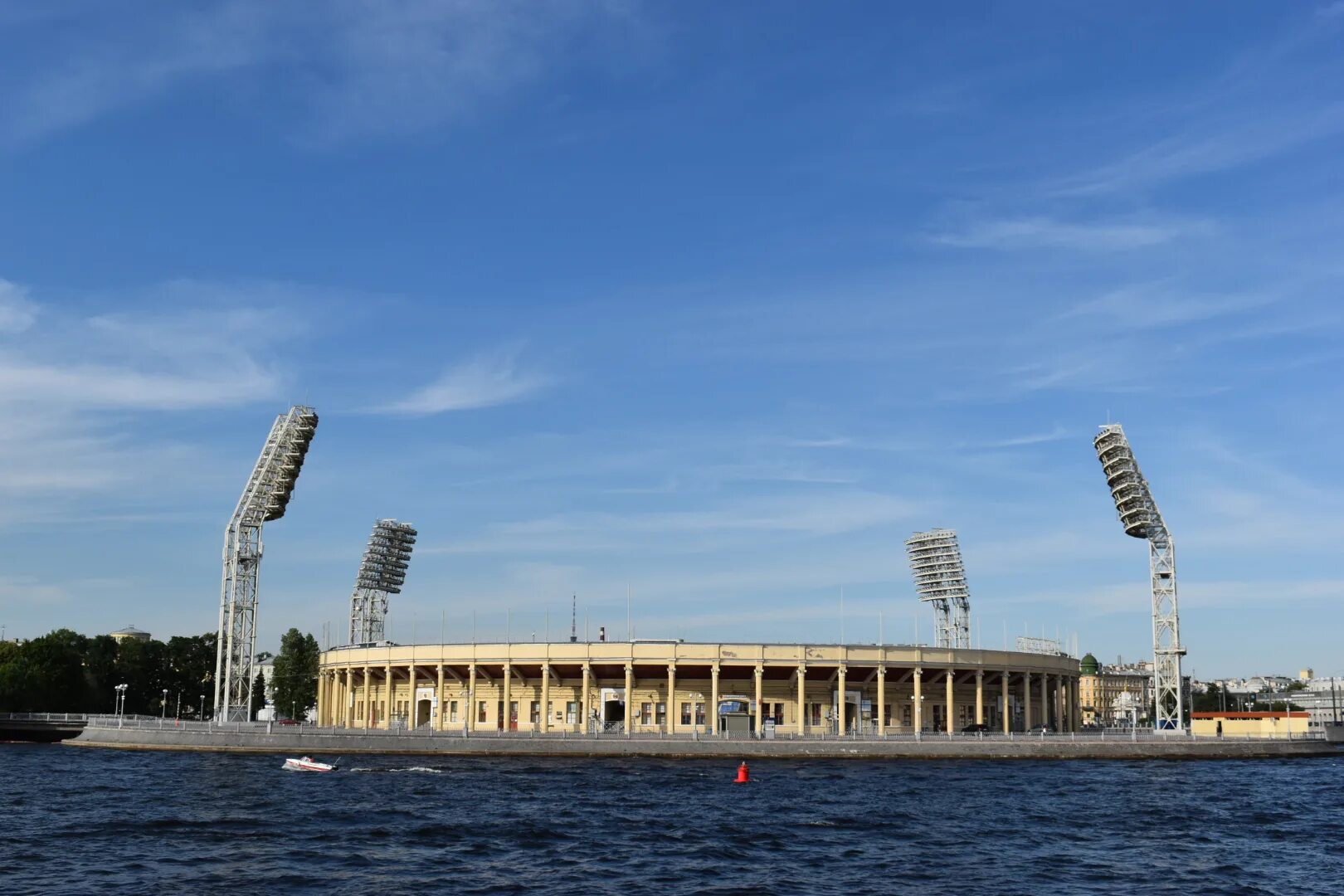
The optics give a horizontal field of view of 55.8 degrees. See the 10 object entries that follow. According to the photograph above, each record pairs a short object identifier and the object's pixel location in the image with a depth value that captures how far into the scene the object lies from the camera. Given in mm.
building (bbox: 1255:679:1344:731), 132412
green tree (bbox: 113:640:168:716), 169125
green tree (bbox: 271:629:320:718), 175000
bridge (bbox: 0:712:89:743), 124875
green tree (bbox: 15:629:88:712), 144250
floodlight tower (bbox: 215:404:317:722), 121688
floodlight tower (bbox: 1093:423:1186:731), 129500
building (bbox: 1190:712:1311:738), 127062
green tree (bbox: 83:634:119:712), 162750
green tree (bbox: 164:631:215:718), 177500
